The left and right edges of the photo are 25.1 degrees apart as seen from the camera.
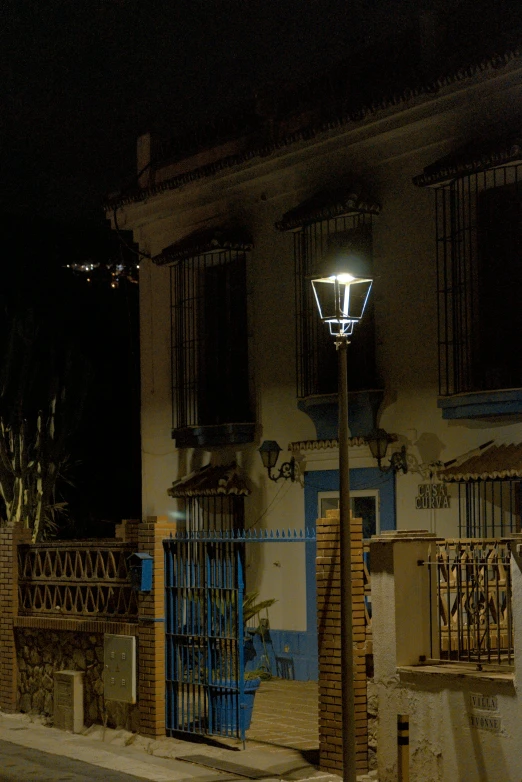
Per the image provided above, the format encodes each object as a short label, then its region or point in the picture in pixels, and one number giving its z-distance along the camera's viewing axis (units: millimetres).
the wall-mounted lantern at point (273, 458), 17094
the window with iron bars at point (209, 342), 18000
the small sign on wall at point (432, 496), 14781
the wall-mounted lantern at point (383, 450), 15438
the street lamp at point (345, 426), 9211
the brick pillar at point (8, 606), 14906
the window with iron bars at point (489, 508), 13836
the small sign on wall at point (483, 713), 9219
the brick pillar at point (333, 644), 10422
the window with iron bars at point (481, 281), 14328
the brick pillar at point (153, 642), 12445
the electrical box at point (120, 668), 12641
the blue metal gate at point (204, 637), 11758
